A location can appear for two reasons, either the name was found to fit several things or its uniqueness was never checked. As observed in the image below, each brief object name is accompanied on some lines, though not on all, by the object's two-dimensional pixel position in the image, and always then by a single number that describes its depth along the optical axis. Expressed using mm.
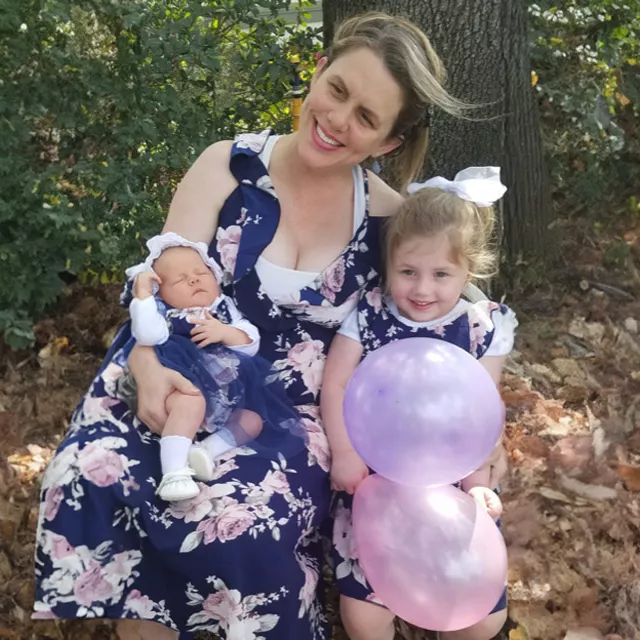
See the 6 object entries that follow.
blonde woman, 1845
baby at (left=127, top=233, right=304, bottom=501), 1985
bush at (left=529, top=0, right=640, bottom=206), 4058
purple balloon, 1781
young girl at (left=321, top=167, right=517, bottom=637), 2100
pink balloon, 1807
